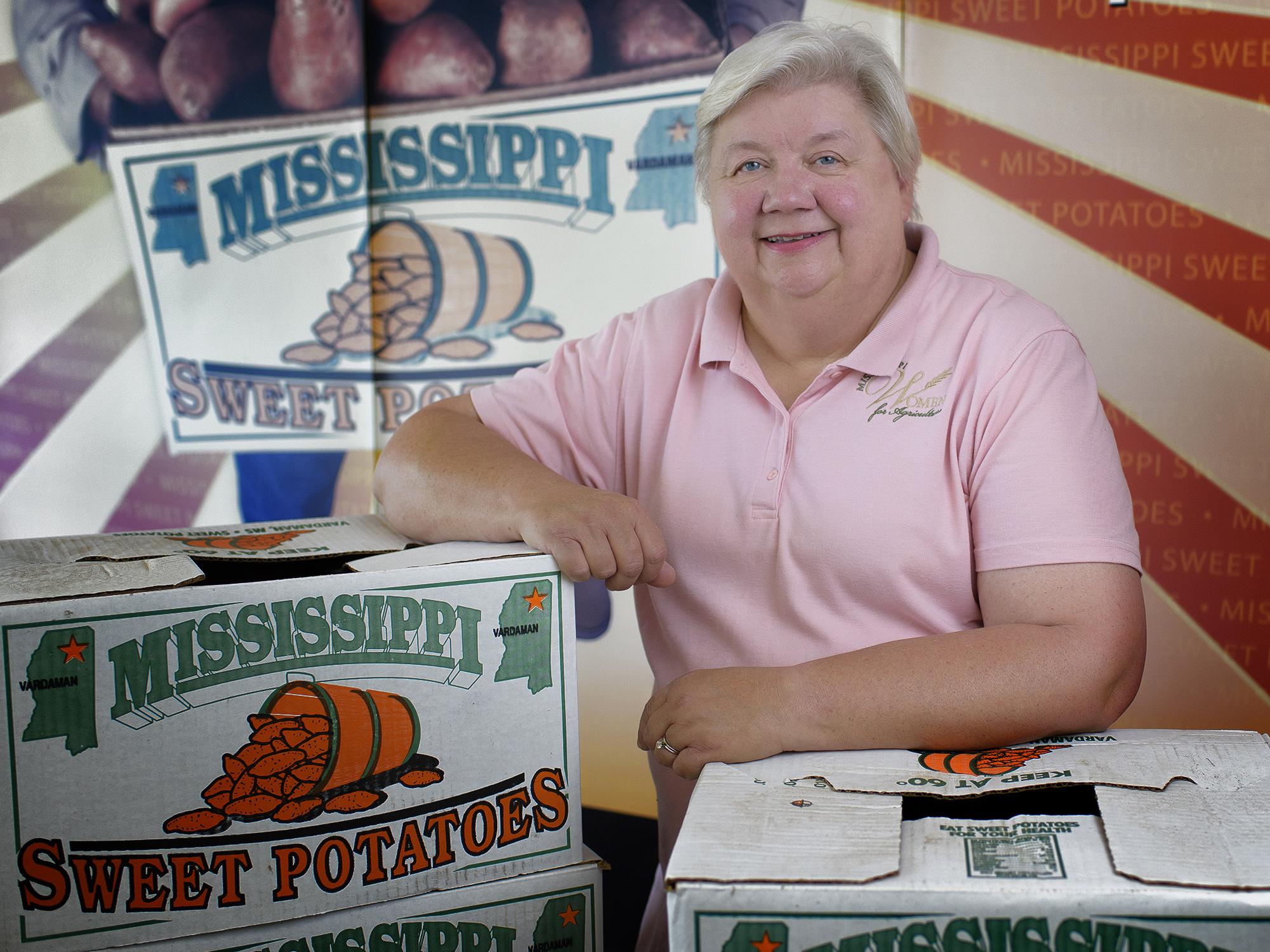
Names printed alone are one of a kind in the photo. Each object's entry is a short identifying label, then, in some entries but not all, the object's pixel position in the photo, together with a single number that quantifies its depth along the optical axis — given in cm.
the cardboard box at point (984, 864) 71
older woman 105
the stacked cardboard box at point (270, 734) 90
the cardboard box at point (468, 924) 97
